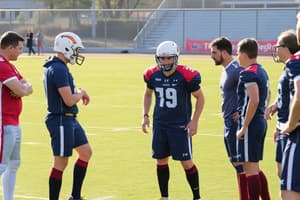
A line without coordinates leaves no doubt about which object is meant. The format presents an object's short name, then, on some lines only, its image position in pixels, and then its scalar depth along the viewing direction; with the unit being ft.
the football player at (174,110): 61.36
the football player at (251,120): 56.75
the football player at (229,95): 59.93
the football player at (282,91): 50.28
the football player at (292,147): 43.73
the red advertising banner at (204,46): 335.92
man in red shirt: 55.83
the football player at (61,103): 58.85
